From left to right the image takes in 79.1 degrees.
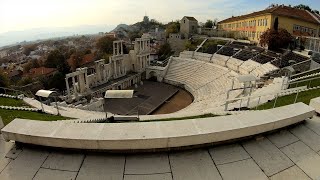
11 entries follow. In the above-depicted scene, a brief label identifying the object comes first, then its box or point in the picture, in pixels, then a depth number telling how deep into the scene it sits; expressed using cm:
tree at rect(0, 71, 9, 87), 2290
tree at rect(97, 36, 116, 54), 5291
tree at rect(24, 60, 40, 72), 4755
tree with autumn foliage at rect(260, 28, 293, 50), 2555
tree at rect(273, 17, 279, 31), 2861
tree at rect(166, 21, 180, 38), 4756
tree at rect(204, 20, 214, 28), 5317
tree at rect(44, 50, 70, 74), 4027
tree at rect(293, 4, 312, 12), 4534
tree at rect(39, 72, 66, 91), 2969
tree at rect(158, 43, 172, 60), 4227
